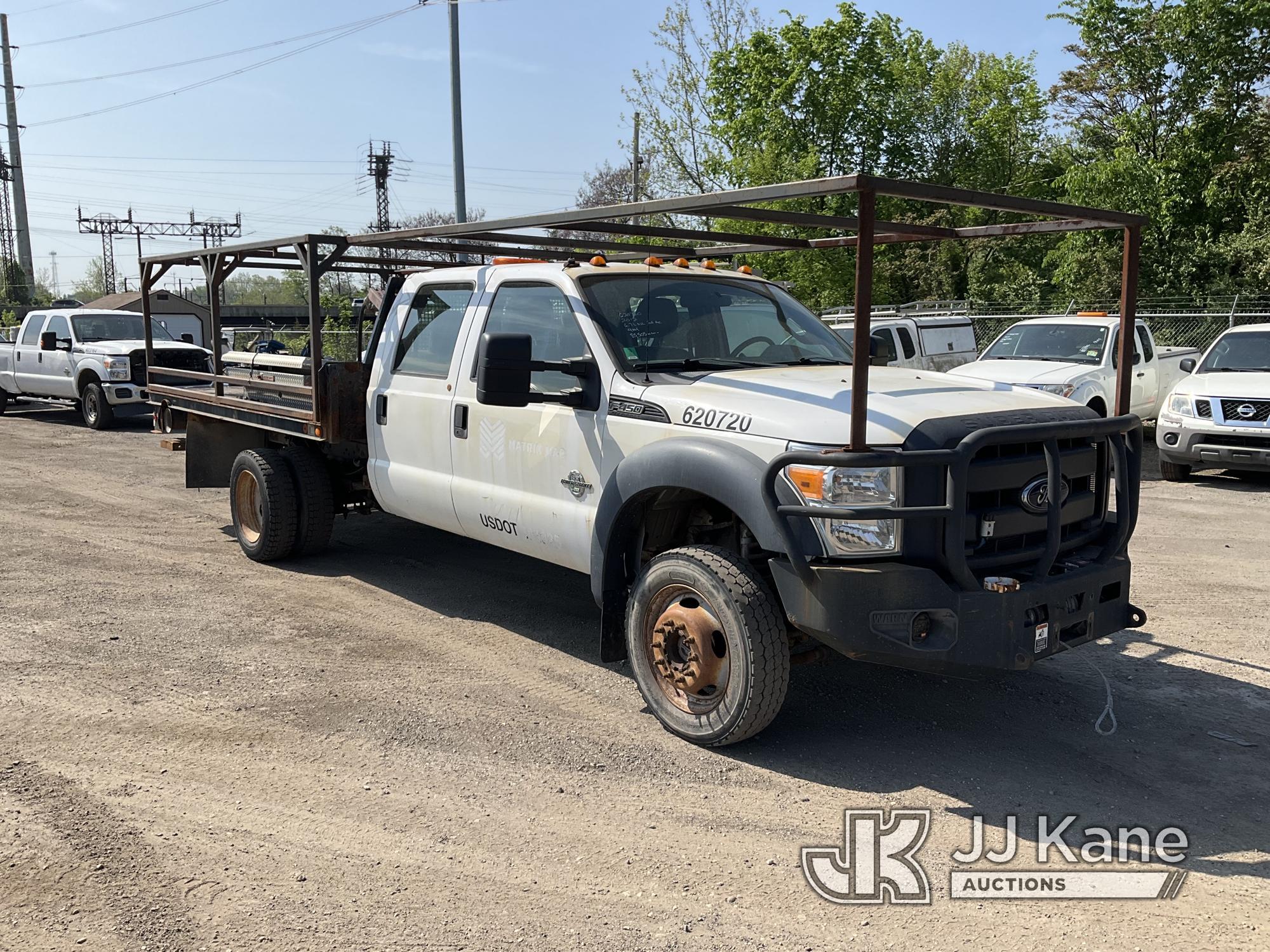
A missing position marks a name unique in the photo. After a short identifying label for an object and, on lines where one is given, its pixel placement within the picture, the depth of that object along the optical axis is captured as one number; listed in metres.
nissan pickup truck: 10.91
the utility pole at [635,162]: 32.62
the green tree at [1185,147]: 23.25
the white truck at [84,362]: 16.91
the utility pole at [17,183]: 47.91
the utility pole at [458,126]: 17.89
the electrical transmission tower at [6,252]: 61.03
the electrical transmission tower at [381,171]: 65.44
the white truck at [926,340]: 15.05
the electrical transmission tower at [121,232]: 83.06
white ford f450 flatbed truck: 3.95
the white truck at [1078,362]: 12.16
